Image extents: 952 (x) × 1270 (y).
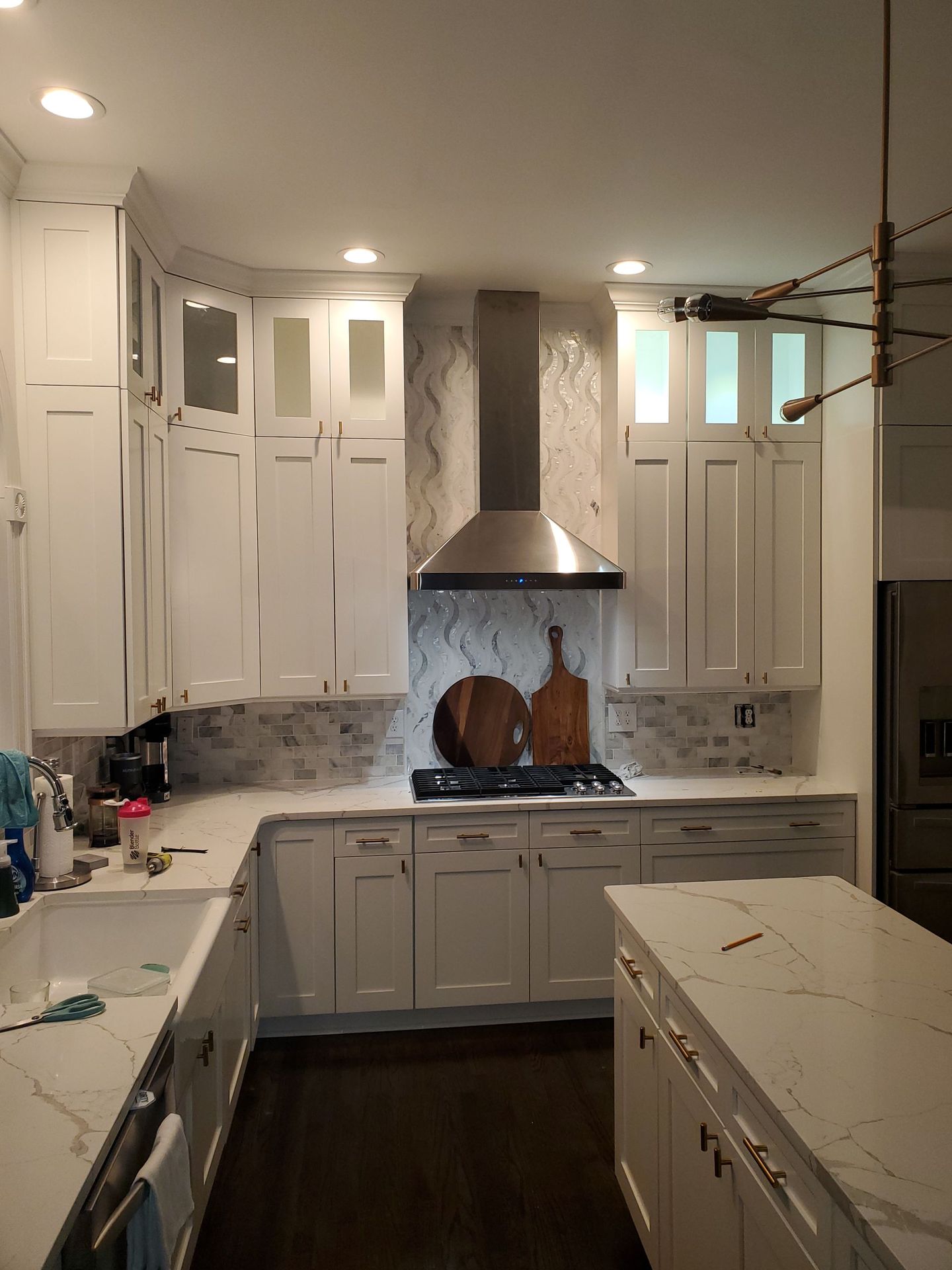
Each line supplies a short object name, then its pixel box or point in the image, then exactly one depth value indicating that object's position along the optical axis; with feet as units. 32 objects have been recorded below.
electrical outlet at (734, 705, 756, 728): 13.00
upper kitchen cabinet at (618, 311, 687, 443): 11.71
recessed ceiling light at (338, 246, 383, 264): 10.32
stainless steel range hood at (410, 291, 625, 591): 11.46
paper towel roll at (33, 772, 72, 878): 7.73
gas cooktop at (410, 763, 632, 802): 11.14
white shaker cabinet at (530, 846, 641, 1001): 11.03
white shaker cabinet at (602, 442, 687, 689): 11.76
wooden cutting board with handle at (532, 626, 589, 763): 12.69
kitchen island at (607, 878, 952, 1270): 3.74
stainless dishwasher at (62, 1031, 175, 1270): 3.86
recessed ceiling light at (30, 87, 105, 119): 6.94
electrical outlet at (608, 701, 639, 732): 12.73
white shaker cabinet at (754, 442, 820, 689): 11.93
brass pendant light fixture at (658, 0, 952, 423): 4.94
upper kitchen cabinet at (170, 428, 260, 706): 10.41
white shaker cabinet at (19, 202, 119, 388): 8.41
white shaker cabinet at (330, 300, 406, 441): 11.24
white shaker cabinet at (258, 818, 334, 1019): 10.54
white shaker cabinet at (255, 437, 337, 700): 11.16
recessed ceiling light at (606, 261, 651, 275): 10.82
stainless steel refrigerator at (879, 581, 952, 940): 10.45
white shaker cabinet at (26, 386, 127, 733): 8.45
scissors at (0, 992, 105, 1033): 5.30
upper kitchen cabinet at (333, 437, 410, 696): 11.28
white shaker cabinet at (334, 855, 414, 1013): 10.69
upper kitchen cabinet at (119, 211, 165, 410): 8.64
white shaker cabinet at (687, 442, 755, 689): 11.85
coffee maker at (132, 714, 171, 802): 11.10
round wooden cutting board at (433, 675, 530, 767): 12.54
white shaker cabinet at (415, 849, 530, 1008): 10.84
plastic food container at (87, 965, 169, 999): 5.94
